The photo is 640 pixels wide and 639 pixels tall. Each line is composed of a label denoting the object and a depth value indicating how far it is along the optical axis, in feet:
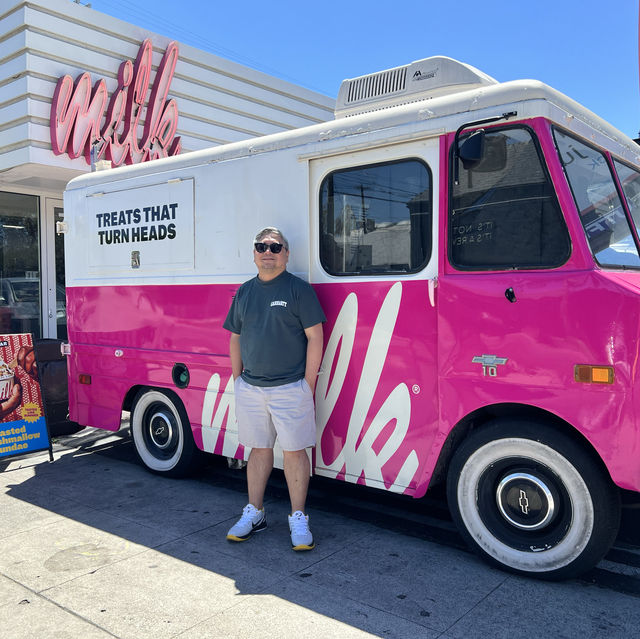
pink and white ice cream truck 10.38
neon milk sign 28.78
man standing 12.83
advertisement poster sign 17.94
